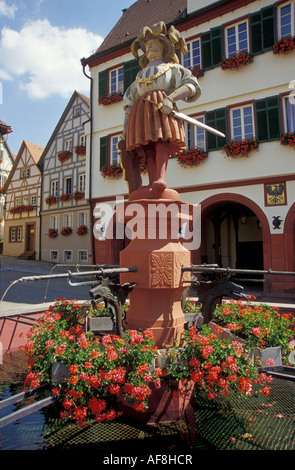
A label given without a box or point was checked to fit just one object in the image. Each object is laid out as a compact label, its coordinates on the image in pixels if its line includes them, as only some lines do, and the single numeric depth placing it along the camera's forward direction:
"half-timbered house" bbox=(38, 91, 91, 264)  19.88
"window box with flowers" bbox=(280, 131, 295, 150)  10.16
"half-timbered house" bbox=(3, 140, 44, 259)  23.38
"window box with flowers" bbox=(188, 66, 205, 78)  12.14
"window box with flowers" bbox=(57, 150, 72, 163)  20.98
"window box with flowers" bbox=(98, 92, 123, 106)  14.22
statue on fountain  3.85
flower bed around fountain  2.45
